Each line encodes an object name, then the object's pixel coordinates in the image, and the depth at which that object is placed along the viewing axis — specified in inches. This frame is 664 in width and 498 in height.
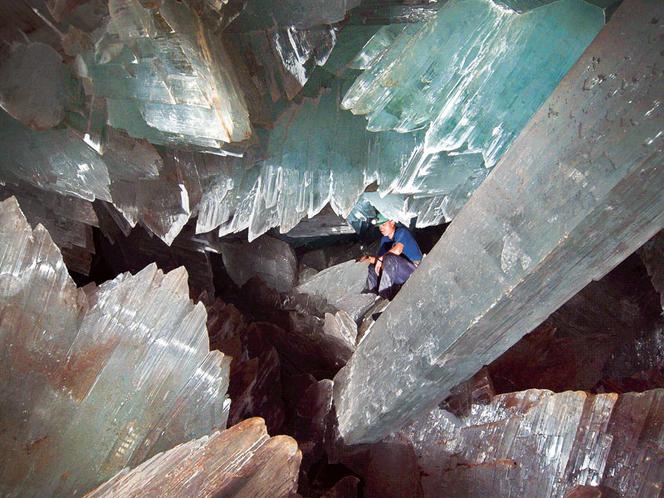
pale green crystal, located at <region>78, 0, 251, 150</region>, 64.5
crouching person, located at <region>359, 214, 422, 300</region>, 138.9
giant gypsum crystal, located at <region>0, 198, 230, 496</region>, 56.8
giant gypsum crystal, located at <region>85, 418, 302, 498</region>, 53.7
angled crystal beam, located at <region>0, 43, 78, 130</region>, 68.9
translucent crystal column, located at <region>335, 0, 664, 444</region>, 46.4
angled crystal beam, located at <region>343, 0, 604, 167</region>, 64.2
